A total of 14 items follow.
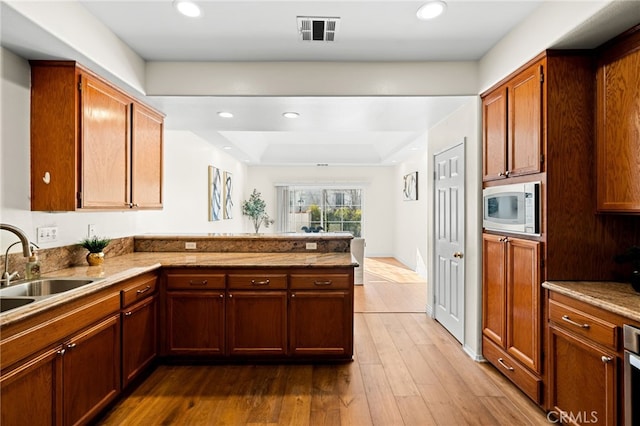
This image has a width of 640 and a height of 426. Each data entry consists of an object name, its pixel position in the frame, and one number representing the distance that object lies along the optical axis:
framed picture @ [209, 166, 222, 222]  5.71
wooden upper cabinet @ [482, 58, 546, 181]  2.25
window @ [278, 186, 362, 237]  9.24
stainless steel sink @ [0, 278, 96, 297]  1.99
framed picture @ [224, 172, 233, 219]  6.75
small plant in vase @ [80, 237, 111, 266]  2.66
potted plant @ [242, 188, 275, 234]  8.45
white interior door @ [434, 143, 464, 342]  3.33
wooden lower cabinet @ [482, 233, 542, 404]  2.25
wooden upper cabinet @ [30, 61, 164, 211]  2.24
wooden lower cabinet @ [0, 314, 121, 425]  1.52
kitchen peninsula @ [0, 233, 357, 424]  2.02
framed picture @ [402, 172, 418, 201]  7.02
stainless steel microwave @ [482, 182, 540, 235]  2.25
